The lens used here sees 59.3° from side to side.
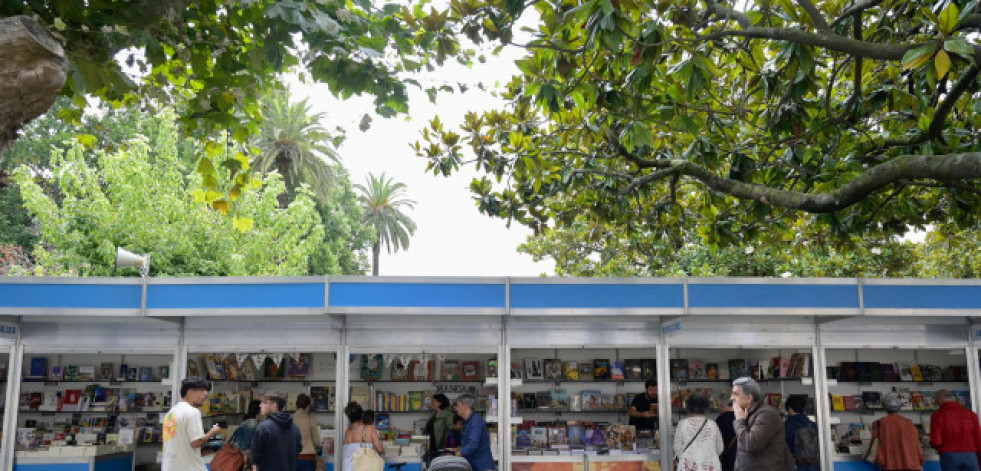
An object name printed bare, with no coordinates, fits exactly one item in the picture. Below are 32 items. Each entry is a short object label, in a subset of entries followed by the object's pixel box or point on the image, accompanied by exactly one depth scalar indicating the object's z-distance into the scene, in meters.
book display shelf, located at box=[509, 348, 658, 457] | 10.02
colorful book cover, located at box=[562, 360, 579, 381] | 10.20
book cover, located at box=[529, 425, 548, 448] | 9.59
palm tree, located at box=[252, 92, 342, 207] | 29.89
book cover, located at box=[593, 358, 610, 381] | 10.23
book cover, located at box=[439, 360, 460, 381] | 10.09
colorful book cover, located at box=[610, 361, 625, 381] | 10.22
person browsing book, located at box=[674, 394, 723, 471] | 7.79
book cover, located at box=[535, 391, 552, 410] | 10.10
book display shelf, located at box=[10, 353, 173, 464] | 10.23
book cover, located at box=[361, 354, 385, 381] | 10.04
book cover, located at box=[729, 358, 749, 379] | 10.43
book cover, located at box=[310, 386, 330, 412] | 9.98
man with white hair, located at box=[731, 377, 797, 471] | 6.66
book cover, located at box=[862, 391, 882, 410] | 10.34
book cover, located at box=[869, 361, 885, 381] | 10.48
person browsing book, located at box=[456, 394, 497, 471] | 8.09
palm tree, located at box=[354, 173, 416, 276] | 40.16
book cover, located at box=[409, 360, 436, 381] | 10.12
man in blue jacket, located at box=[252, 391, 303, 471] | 7.33
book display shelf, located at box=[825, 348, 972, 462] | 10.25
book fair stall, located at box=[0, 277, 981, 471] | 8.70
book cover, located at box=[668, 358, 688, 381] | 10.39
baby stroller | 7.11
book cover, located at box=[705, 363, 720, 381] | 10.42
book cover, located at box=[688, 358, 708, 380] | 10.42
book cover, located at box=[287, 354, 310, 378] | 10.17
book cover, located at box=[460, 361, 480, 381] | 10.06
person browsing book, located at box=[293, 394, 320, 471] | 8.83
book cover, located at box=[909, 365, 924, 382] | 10.45
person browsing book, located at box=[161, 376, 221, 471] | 6.93
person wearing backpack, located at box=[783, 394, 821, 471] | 8.86
